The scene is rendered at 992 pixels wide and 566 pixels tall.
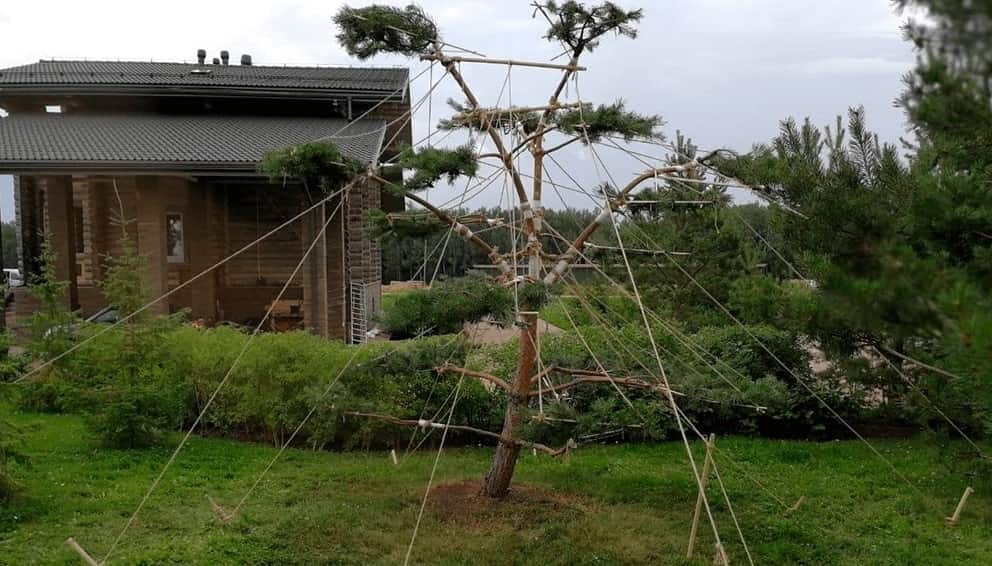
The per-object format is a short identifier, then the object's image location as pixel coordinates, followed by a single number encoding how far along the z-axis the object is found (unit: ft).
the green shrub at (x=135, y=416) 23.11
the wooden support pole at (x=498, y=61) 18.33
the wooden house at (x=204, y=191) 39.55
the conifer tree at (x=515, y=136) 18.17
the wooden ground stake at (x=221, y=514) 17.58
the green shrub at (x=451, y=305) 16.75
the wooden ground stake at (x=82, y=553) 14.26
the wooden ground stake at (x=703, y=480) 14.81
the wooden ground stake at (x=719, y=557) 13.13
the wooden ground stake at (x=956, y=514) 18.07
